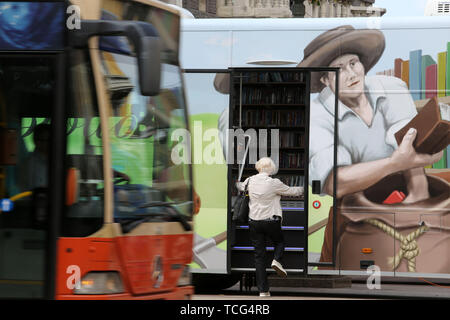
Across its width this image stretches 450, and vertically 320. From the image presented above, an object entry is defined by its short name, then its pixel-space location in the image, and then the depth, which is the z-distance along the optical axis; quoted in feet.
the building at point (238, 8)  120.37
